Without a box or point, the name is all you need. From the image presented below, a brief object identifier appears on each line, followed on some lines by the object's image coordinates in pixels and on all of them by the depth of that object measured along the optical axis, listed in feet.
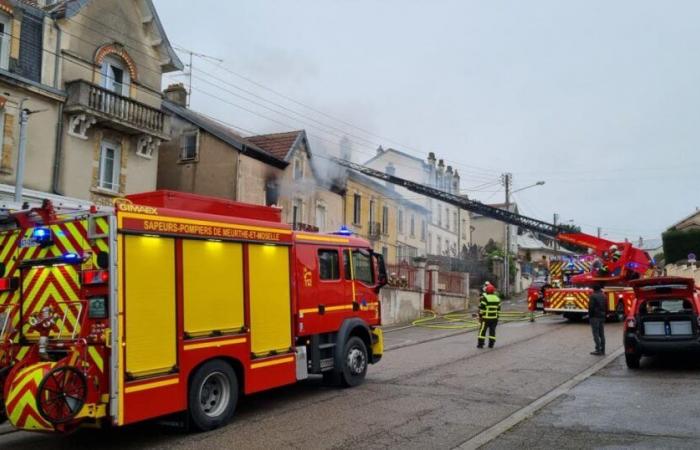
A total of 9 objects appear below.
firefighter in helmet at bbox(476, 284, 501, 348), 47.73
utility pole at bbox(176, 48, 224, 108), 72.29
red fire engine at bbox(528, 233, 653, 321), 68.28
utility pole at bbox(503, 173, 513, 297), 130.41
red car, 35.29
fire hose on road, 69.35
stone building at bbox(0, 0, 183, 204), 55.98
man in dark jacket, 43.09
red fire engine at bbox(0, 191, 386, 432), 19.77
